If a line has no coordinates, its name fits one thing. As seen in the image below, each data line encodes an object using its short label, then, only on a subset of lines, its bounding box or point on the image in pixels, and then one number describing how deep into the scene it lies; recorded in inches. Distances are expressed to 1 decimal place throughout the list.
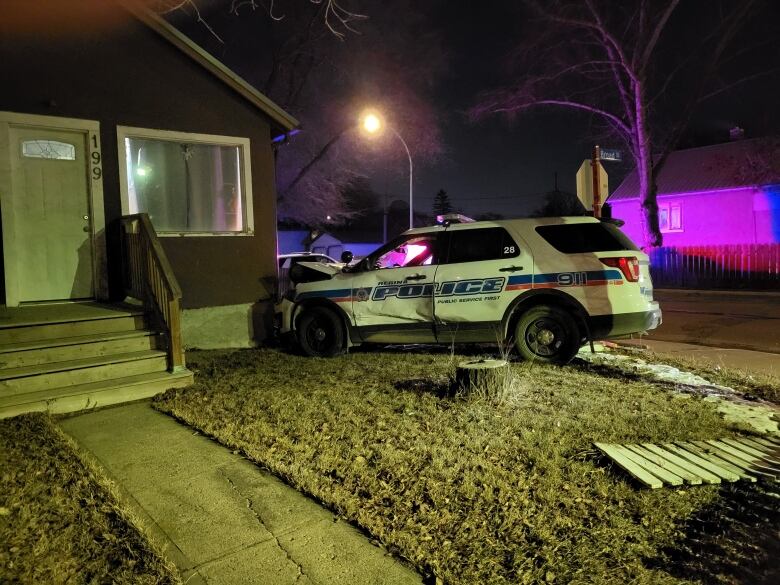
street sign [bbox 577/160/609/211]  327.0
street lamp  754.2
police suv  276.8
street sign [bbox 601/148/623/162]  323.6
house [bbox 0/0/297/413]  255.9
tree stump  218.2
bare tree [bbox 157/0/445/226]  794.8
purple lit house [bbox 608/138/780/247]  981.2
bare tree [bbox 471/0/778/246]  863.1
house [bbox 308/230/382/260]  2043.6
